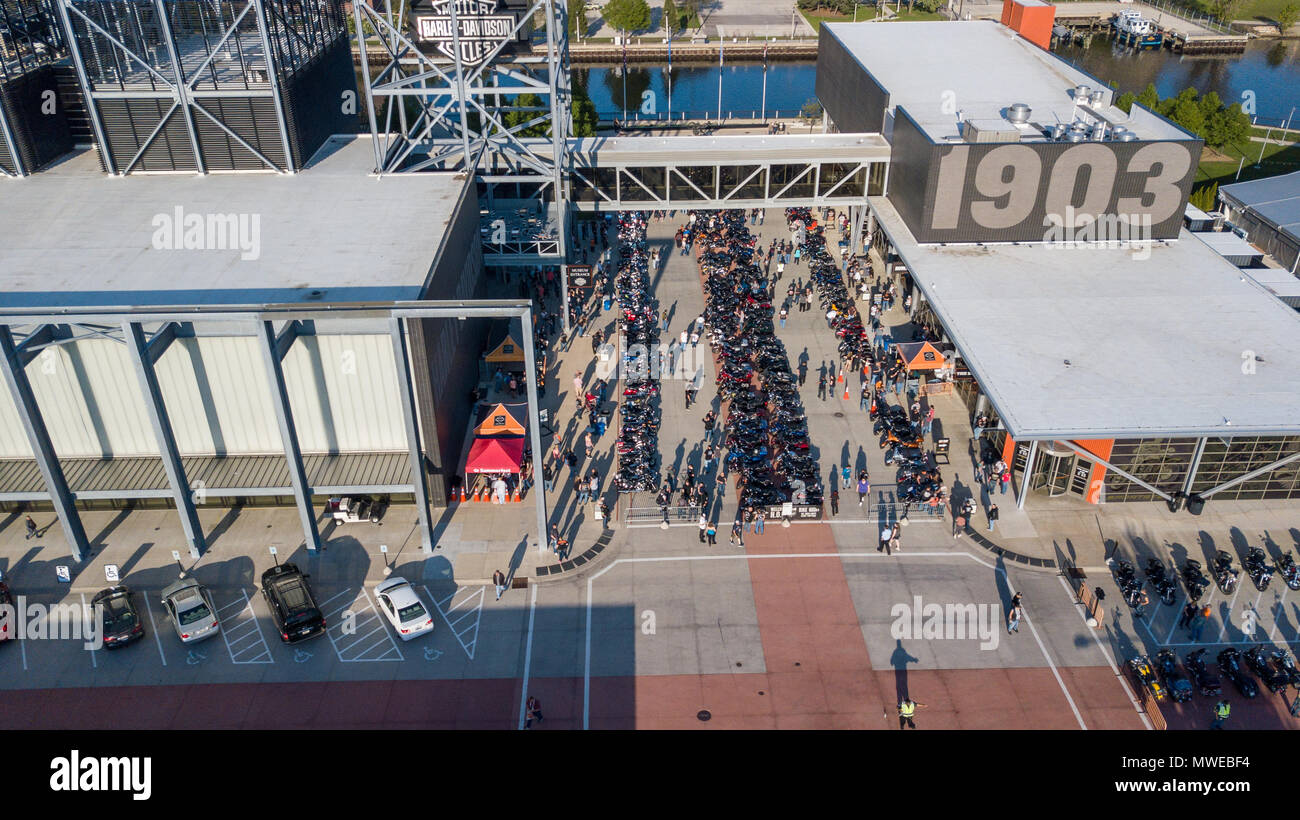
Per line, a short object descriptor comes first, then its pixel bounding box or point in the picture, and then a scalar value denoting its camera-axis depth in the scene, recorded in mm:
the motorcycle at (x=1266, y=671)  30766
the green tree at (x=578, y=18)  129125
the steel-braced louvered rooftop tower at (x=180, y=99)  47875
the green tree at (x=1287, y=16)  126375
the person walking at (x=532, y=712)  30055
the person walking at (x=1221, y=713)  29516
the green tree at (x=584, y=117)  78188
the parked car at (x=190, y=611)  33125
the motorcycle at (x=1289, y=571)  35031
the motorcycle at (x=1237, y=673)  30703
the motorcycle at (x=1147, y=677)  30750
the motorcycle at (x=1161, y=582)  34656
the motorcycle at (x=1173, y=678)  30467
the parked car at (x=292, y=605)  33188
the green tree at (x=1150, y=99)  75125
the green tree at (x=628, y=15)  124250
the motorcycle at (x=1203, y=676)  30547
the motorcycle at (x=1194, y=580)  34375
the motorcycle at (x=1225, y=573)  34750
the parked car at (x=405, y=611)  33281
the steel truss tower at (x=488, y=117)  48438
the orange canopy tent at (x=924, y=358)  46594
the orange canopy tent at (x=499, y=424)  41125
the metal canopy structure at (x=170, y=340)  33406
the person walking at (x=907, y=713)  30141
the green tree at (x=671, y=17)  122688
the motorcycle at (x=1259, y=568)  34719
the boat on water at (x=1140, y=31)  129250
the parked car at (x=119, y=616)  33000
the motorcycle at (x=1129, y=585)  34281
